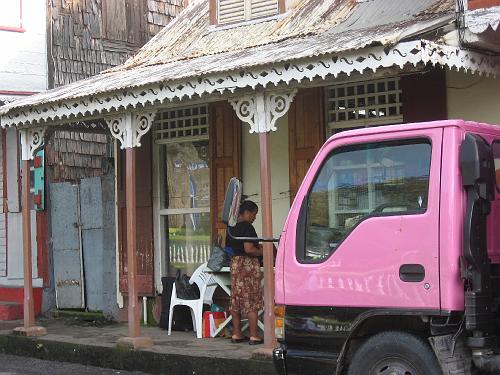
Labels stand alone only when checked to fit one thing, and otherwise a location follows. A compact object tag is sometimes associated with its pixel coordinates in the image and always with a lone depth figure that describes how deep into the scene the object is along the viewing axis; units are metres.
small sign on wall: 12.53
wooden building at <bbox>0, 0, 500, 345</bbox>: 7.15
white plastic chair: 9.50
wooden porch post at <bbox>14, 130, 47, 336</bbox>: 10.13
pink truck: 4.71
